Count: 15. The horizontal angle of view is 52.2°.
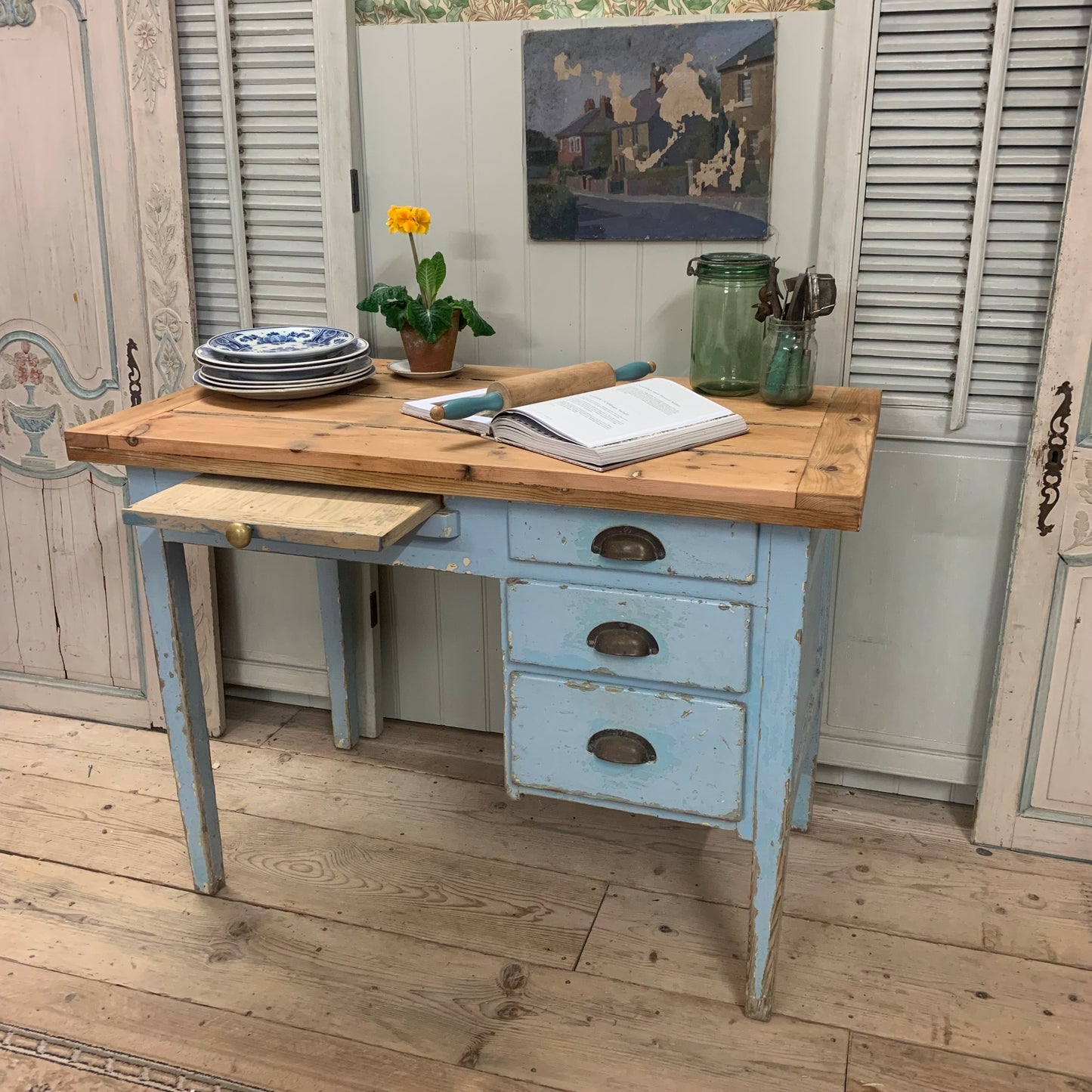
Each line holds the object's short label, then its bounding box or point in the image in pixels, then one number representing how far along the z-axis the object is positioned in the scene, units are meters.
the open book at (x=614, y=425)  1.62
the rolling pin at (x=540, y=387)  1.73
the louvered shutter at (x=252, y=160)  2.28
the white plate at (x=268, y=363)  1.98
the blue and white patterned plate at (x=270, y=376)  1.98
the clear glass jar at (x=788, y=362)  1.87
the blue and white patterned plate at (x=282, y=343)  1.99
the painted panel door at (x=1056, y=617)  1.93
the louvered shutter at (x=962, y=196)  1.90
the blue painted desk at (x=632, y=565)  1.57
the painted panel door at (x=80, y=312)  2.32
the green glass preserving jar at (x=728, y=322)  1.98
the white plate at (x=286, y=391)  1.98
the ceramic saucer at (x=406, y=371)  2.15
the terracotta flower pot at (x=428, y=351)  2.13
